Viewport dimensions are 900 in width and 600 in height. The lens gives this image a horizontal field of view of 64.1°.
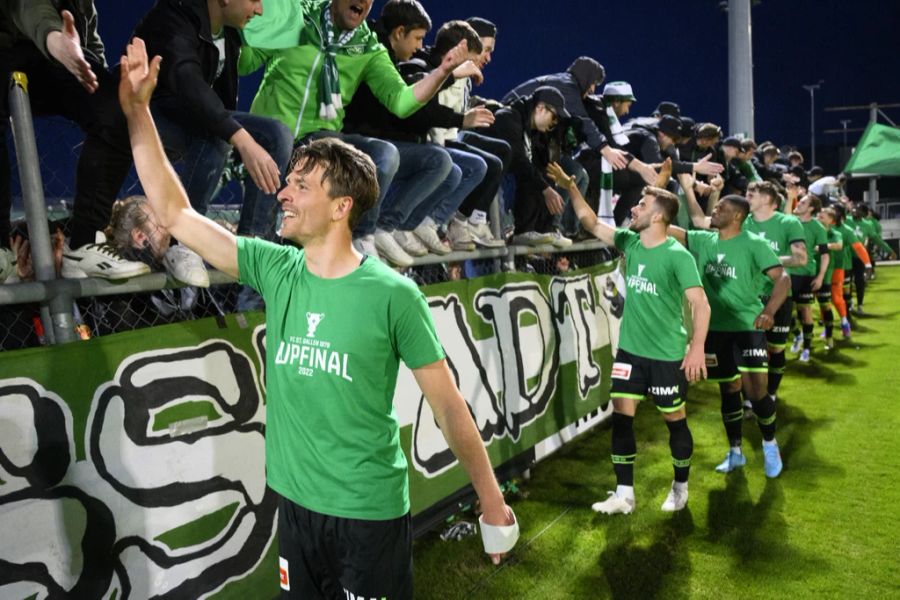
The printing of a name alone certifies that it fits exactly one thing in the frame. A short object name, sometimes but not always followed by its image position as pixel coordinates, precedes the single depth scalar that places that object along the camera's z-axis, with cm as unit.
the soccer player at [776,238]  816
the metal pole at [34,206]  270
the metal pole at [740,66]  1842
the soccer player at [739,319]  659
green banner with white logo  255
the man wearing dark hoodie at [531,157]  622
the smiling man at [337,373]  240
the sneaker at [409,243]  462
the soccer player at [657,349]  554
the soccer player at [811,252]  1077
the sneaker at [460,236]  534
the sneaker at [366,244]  423
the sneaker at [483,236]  550
